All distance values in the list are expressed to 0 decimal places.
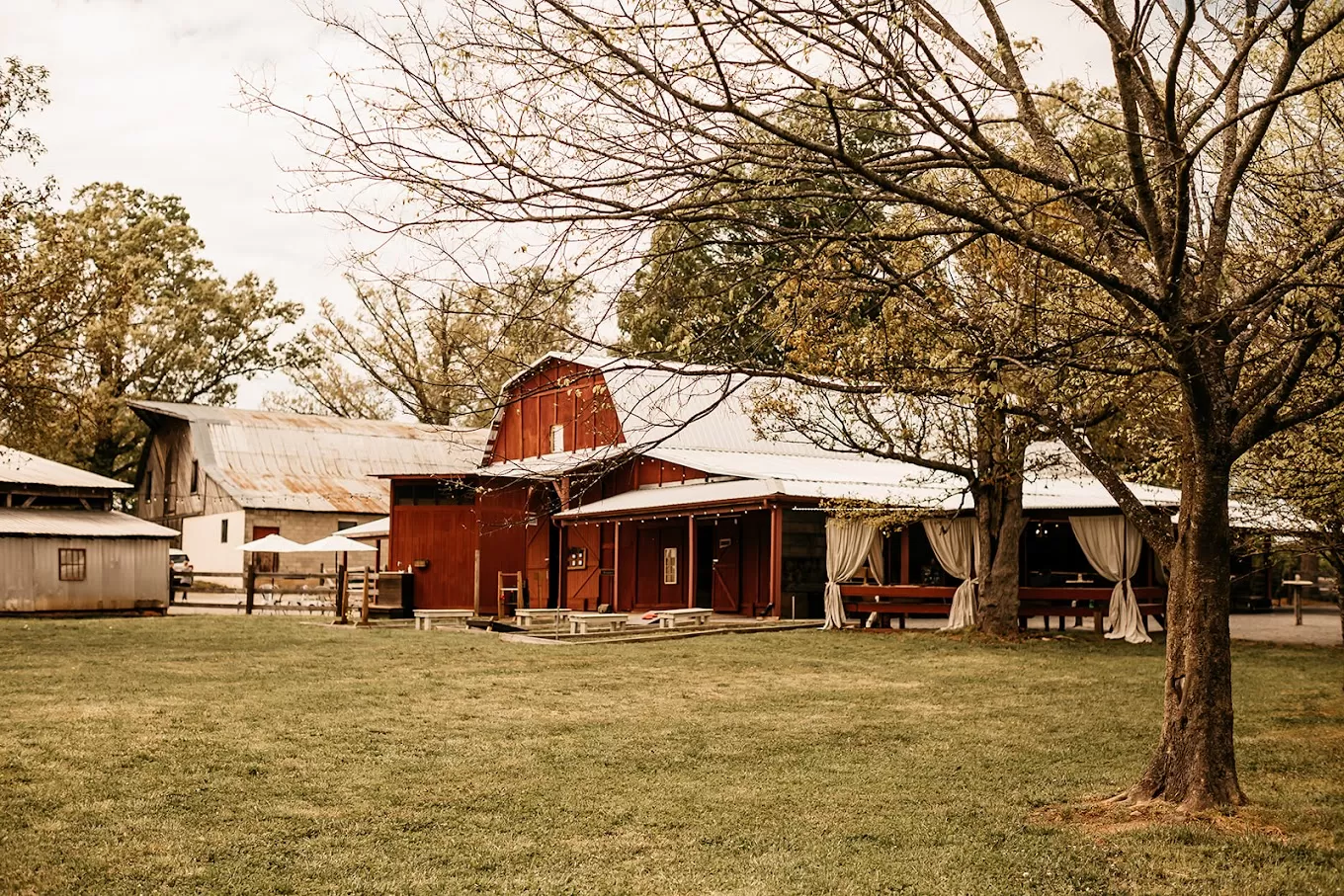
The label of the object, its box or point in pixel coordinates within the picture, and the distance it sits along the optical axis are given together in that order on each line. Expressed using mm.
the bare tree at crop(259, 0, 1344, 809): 6387
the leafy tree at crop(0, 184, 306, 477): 46875
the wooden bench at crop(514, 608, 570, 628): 23906
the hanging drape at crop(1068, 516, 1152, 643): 23031
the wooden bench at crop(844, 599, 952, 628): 24469
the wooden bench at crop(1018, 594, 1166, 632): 23875
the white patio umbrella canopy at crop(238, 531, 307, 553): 31975
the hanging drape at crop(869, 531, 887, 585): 25250
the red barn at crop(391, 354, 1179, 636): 25438
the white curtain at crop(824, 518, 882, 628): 24469
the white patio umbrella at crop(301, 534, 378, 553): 30419
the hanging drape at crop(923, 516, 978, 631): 24672
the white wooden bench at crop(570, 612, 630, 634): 23250
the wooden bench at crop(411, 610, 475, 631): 25828
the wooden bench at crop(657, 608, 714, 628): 23562
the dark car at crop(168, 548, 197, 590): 38094
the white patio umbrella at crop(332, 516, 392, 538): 34906
